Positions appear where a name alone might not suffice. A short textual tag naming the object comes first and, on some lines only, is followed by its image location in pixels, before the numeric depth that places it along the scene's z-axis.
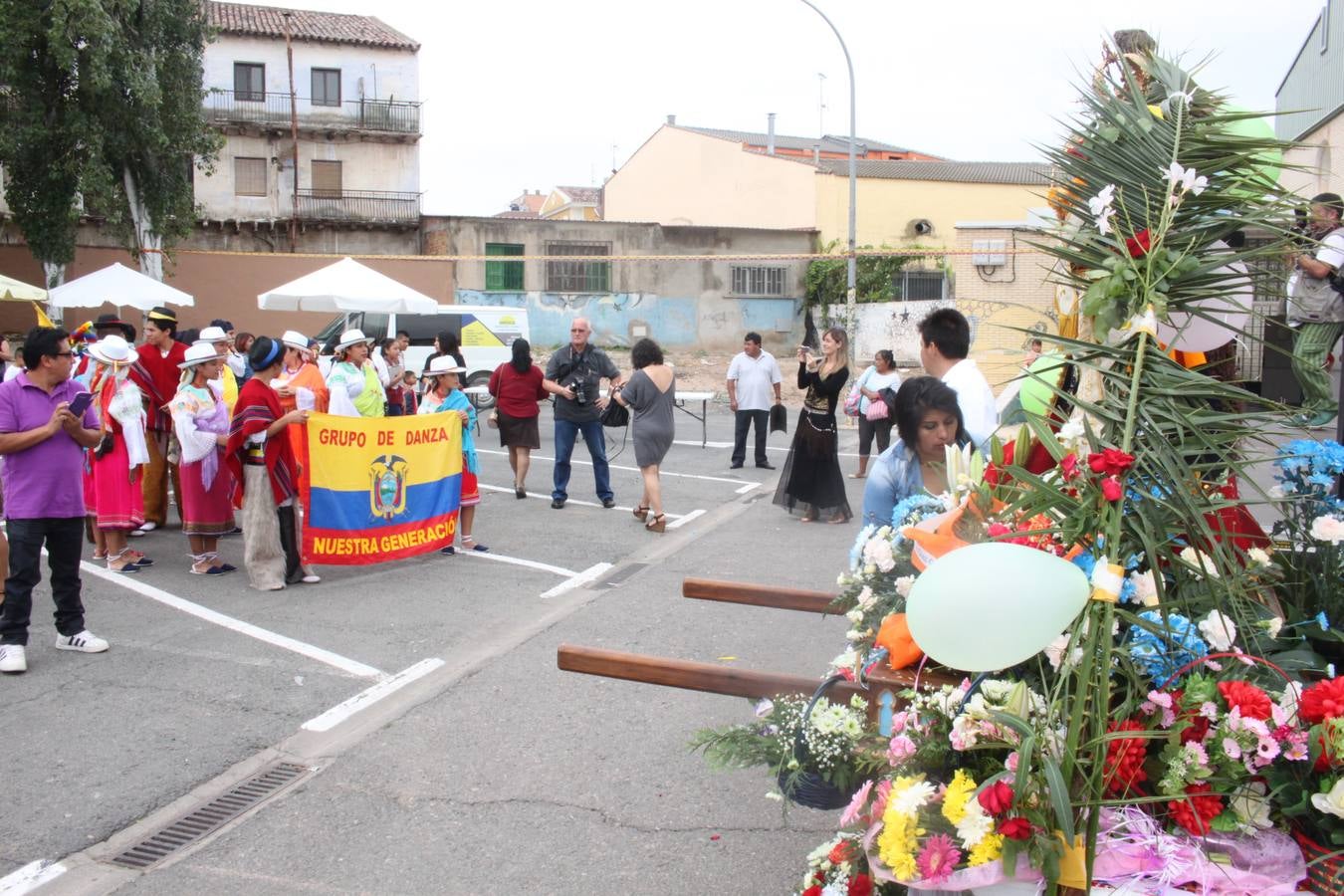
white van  22.72
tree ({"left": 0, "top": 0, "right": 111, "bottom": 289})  23.70
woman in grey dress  10.91
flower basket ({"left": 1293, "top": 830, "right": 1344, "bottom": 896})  2.52
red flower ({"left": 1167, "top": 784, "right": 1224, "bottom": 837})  2.56
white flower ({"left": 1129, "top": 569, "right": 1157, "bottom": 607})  2.65
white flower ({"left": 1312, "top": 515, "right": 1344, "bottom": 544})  3.28
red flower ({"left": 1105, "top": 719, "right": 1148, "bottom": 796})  2.52
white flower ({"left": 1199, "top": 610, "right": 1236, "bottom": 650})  2.76
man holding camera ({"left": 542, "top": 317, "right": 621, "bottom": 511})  12.05
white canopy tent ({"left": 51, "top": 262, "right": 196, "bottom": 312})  14.05
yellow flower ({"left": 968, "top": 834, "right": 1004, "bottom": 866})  2.48
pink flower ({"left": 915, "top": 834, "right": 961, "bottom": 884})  2.51
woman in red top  12.51
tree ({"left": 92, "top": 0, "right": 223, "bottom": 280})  25.33
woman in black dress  11.30
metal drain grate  4.36
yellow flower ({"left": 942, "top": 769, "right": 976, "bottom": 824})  2.55
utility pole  40.88
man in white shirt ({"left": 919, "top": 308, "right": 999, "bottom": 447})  5.61
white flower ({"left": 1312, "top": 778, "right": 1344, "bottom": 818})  2.49
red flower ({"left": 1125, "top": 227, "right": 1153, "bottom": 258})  2.78
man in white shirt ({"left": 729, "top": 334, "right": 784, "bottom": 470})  14.69
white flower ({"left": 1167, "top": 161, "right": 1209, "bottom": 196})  2.71
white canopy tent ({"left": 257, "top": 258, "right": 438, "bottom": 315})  13.55
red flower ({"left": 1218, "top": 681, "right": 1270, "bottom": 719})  2.60
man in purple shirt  6.31
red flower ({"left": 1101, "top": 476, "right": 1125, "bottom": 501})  2.54
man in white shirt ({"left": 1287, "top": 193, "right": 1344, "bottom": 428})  3.82
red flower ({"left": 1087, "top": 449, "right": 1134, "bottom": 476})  2.55
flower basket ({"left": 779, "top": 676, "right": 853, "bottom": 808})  3.18
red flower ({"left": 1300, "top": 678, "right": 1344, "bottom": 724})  2.60
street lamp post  23.89
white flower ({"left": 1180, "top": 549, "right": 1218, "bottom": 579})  2.71
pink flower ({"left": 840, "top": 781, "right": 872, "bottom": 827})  2.97
